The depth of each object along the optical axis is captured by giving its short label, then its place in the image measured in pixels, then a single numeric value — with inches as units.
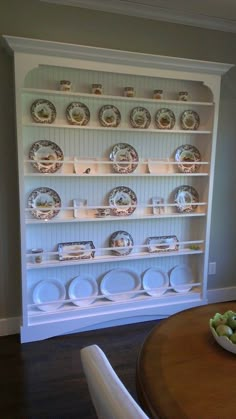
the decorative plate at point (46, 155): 99.3
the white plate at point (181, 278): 120.7
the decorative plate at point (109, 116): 104.7
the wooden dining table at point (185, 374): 37.2
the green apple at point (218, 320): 50.1
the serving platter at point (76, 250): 105.0
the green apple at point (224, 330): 47.5
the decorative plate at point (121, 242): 111.3
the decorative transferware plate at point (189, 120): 114.1
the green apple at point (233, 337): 46.5
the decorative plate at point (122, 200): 109.7
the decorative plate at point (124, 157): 107.4
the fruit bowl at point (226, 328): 46.6
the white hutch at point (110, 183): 98.3
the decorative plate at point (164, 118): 110.9
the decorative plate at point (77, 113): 101.4
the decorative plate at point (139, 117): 107.9
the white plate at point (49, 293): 105.5
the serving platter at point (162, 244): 115.6
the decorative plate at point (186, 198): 116.5
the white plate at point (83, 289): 109.0
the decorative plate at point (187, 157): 114.9
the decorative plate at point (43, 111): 98.0
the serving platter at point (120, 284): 112.9
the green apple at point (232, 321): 49.2
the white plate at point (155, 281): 117.6
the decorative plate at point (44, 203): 101.0
